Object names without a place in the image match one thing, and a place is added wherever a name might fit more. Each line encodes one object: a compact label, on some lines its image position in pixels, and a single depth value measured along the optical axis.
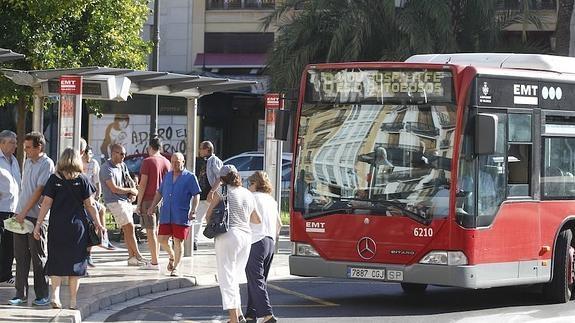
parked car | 32.44
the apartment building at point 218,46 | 43.94
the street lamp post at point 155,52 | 27.83
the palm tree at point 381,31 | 32.03
